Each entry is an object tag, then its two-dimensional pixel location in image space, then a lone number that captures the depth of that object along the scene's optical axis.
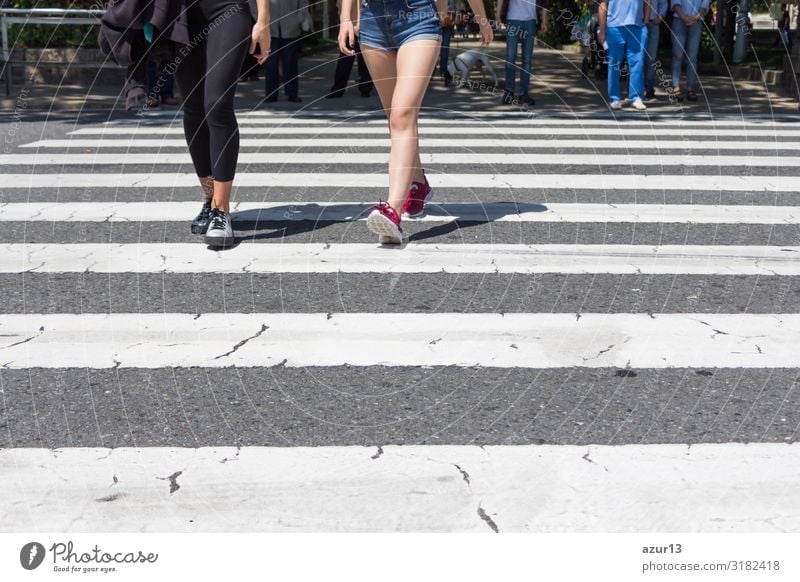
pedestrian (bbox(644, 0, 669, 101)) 13.45
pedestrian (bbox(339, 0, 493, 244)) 5.66
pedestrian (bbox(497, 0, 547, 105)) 13.02
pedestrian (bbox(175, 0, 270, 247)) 5.57
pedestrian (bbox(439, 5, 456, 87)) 15.01
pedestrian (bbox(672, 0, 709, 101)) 13.47
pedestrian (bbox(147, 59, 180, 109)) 12.97
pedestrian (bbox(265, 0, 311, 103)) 13.80
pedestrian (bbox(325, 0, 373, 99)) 14.32
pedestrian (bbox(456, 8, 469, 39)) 18.46
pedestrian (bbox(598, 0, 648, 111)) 12.48
